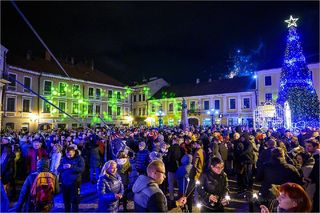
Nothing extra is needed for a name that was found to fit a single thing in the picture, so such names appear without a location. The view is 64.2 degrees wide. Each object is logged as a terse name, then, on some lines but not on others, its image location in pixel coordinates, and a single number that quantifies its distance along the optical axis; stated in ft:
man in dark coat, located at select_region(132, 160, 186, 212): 10.64
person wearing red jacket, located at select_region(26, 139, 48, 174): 27.26
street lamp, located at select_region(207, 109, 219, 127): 144.90
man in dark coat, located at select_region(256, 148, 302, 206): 15.24
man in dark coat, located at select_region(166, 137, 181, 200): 25.84
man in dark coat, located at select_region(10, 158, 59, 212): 15.48
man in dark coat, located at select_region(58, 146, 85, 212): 19.97
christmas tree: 60.85
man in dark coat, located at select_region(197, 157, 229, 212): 15.24
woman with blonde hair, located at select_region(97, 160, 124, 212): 16.02
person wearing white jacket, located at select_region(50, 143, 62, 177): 23.49
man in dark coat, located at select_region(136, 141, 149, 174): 23.85
